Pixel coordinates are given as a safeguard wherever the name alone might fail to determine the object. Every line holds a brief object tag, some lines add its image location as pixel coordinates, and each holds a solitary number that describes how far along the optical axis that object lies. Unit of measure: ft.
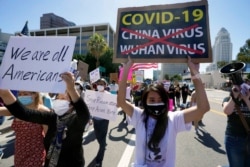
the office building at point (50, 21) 532.73
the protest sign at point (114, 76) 51.35
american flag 30.56
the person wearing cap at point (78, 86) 14.18
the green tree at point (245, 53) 168.86
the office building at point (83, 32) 302.62
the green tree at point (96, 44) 152.05
